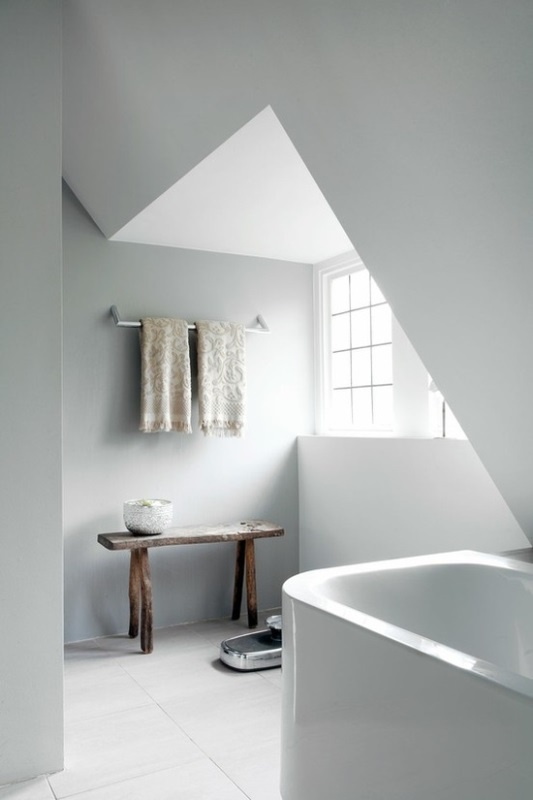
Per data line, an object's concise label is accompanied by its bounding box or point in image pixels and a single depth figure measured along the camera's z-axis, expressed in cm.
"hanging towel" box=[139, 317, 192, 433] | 379
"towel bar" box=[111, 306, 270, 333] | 380
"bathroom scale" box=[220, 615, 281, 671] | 327
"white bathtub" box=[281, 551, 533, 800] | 125
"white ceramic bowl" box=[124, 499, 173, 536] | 361
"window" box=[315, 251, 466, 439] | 352
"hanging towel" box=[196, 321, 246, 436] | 393
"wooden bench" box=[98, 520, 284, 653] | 350
